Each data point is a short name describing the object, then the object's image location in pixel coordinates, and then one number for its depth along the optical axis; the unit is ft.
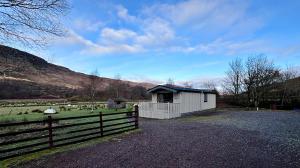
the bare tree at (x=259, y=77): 78.23
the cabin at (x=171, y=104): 45.85
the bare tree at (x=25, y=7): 18.29
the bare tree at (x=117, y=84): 178.48
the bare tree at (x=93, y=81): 100.57
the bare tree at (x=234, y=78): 89.69
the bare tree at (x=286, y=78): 75.72
